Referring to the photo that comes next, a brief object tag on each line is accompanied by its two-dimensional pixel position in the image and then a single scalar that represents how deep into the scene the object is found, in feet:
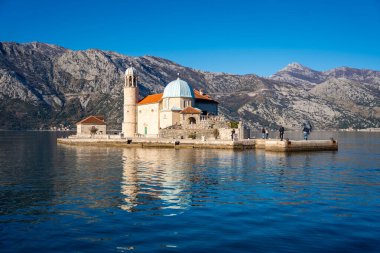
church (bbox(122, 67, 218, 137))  251.80
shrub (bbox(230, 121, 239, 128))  240.63
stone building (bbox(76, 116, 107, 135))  291.17
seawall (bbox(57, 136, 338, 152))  200.19
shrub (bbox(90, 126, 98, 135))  290.97
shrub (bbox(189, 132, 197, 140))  242.31
